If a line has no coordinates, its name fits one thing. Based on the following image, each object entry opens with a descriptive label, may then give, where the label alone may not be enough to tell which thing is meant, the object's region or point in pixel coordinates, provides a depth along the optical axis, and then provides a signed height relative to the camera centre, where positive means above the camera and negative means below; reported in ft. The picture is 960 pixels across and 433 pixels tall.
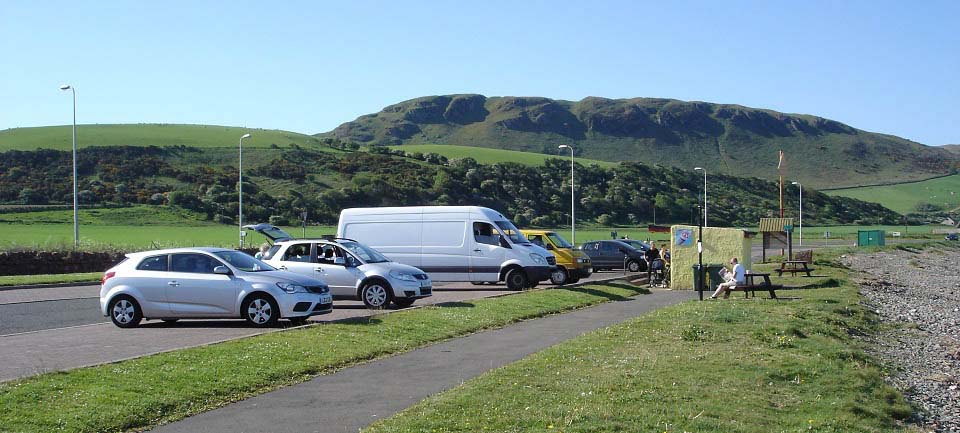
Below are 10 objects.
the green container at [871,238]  252.01 -5.22
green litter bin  91.09 -5.68
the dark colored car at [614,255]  136.87 -5.69
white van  92.48 -2.90
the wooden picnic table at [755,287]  78.74 -5.79
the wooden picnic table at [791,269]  114.06 -6.35
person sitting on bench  79.77 -5.17
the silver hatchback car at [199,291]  55.93 -4.64
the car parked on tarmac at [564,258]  101.60 -4.60
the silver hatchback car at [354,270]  70.08 -4.19
